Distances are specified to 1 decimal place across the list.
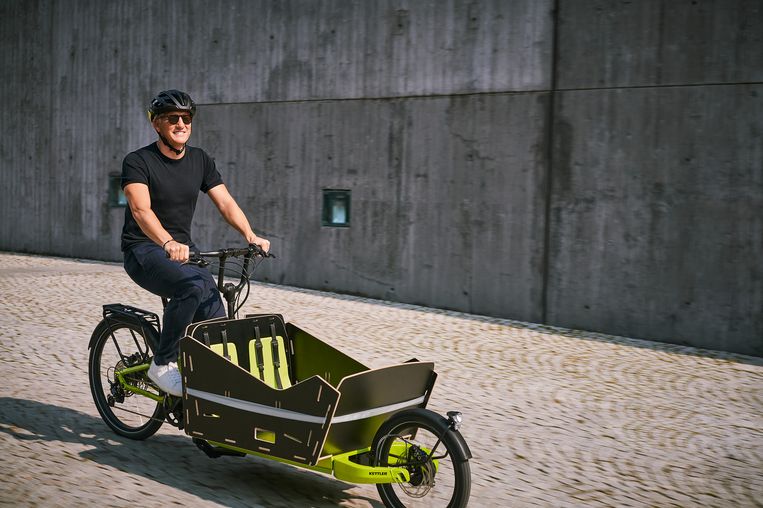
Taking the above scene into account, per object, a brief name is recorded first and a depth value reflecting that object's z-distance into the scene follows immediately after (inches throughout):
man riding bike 177.5
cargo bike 148.6
